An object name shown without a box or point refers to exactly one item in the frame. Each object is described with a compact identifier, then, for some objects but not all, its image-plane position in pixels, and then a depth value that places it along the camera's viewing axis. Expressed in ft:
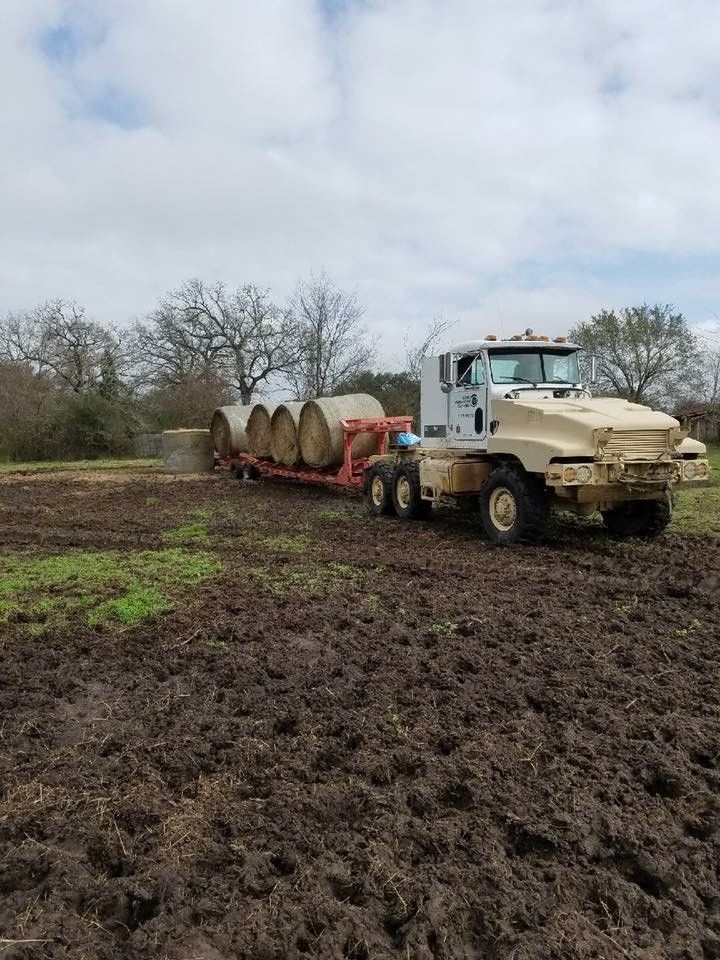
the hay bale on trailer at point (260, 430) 53.83
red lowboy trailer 43.16
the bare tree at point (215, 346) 127.75
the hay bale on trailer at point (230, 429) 60.44
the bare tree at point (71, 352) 123.54
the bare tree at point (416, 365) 99.77
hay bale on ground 64.64
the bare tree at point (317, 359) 125.39
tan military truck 24.70
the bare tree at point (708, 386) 115.77
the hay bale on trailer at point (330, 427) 44.47
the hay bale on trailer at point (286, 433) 49.14
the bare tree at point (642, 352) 115.55
